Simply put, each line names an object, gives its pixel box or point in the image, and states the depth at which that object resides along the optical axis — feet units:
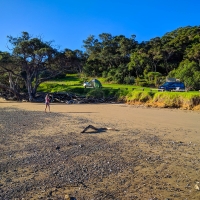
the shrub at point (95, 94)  107.65
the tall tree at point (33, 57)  103.35
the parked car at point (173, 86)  96.94
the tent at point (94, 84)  119.75
